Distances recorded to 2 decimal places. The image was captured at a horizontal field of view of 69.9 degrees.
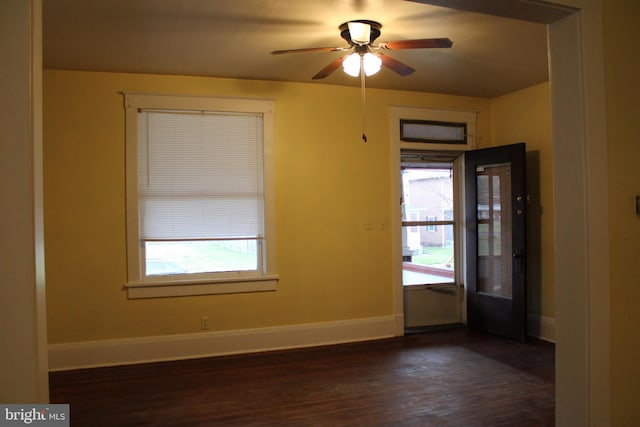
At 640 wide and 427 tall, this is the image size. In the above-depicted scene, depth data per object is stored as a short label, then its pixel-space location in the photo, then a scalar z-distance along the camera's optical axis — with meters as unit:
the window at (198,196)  4.17
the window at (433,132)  5.04
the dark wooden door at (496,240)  4.63
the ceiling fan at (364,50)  3.05
